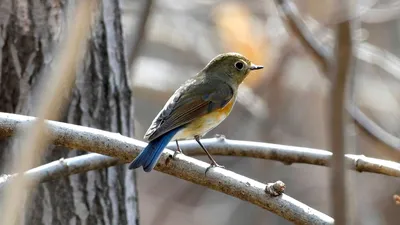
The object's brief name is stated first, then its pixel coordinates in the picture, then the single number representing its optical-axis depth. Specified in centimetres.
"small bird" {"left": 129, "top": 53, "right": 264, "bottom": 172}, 552
